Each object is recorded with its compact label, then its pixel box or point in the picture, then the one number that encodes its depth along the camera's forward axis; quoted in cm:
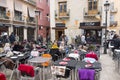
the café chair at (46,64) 377
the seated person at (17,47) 551
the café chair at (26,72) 292
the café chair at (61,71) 292
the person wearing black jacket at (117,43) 644
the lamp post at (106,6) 788
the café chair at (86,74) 267
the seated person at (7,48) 529
